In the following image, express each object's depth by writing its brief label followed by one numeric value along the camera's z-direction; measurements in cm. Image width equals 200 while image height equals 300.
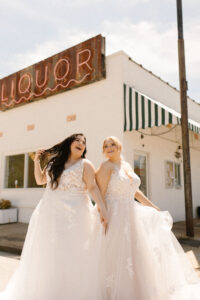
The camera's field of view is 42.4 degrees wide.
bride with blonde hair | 285
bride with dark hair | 282
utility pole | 708
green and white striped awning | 721
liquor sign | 870
